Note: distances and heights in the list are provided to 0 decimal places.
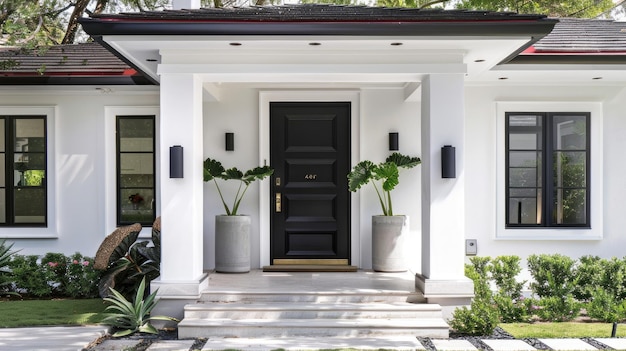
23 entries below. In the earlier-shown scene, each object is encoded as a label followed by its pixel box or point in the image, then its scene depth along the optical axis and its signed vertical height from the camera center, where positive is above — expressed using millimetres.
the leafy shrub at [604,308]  7000 -1561
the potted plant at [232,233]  8461 -830
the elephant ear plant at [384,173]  8117 +6
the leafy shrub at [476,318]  6512 -1563
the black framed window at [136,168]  9367 +87
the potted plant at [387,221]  8195 -660
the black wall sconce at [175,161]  6781 +141
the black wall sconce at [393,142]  8984 +468
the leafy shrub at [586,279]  7375 -1296
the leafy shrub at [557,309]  7160 -1607
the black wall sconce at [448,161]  6828 +134
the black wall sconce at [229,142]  9031 +470
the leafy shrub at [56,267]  8414 -1293
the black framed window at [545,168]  9086 +80
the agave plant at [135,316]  6637 -1555
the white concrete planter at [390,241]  8414 -940
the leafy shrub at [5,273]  8344 -1390
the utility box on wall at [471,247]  9000 -1091
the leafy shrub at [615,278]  7328 -1276
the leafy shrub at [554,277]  7359 -1282
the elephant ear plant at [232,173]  8469 +7
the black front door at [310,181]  9102 -113
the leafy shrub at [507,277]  7656 -1311
